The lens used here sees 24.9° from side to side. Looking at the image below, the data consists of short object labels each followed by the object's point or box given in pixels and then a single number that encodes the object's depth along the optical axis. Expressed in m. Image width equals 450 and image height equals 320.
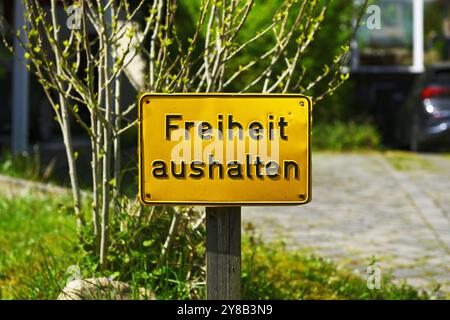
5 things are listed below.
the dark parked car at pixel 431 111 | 14.38
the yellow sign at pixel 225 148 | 3.59
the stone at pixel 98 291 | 4.82
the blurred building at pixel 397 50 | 19.58
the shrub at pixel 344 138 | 15.12
